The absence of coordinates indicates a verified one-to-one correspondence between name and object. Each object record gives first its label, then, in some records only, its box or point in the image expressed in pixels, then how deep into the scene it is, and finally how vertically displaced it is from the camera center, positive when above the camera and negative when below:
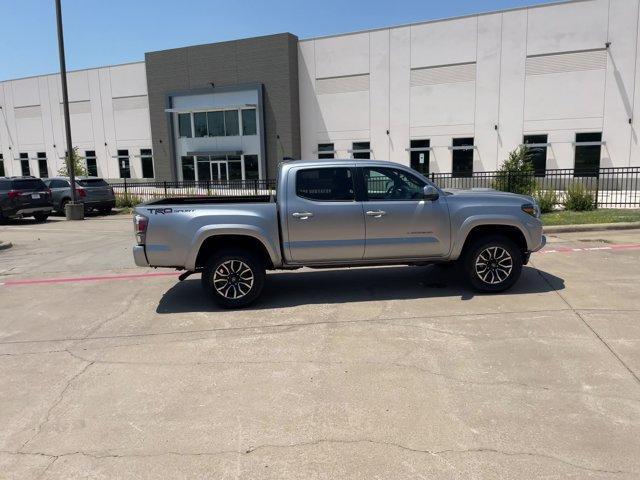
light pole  18.52 +0.50
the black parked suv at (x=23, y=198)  18.02 -0.64
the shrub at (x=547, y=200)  14.81 -1.03
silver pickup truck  6.20 -0.74
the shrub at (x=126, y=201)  22.75 -1.09
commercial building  26.08 +4.63
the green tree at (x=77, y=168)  34.01 +0.82
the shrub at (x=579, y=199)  14.92 -1.05
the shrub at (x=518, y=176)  15.79 -0.29
